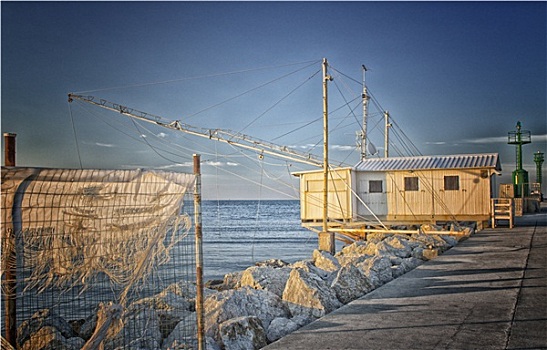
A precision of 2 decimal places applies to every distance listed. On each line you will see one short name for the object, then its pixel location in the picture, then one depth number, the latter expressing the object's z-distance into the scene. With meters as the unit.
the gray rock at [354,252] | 13.43
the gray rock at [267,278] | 10.04
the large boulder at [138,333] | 6.33
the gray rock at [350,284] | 8.89
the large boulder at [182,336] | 6.47
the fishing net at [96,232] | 5.41
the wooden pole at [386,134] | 34.12
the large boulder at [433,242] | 15.27
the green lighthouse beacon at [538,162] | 72.56
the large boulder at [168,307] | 7.94
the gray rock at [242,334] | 6.52
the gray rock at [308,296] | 7.99
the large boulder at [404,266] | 11.62
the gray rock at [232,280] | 11.75
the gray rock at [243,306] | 7.57
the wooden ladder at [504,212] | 22.17
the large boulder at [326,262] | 12.56
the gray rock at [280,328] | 7.04
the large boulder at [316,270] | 11.01
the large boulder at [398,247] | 14.43
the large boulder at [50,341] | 7.24
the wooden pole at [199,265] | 5.74
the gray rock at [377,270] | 10.20
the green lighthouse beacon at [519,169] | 55.50
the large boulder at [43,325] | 8.00
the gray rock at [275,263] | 17.46
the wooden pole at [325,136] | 19.94
